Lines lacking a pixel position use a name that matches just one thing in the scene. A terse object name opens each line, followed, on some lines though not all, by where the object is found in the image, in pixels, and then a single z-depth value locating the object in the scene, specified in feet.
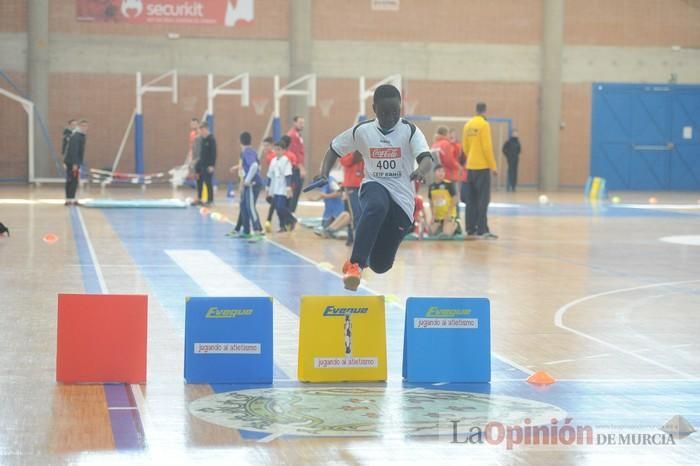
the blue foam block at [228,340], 29.50
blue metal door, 148.15
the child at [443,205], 73.20
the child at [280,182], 72.13
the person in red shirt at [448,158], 73.87
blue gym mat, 97.76
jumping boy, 32.55
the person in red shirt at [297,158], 82.12
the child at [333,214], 71.61
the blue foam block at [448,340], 29.99
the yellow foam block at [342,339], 30.01
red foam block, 29.14
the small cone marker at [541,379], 30.27
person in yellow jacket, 72.54
